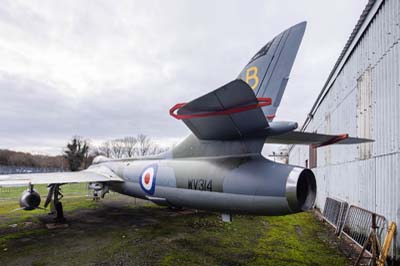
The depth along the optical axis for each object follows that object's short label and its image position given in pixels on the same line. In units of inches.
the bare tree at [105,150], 2795.3
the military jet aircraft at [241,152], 105.4
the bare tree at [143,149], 2741.1
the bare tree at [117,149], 2785.4
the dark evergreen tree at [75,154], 1893.5
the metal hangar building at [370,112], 203.8
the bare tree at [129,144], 2784.7
